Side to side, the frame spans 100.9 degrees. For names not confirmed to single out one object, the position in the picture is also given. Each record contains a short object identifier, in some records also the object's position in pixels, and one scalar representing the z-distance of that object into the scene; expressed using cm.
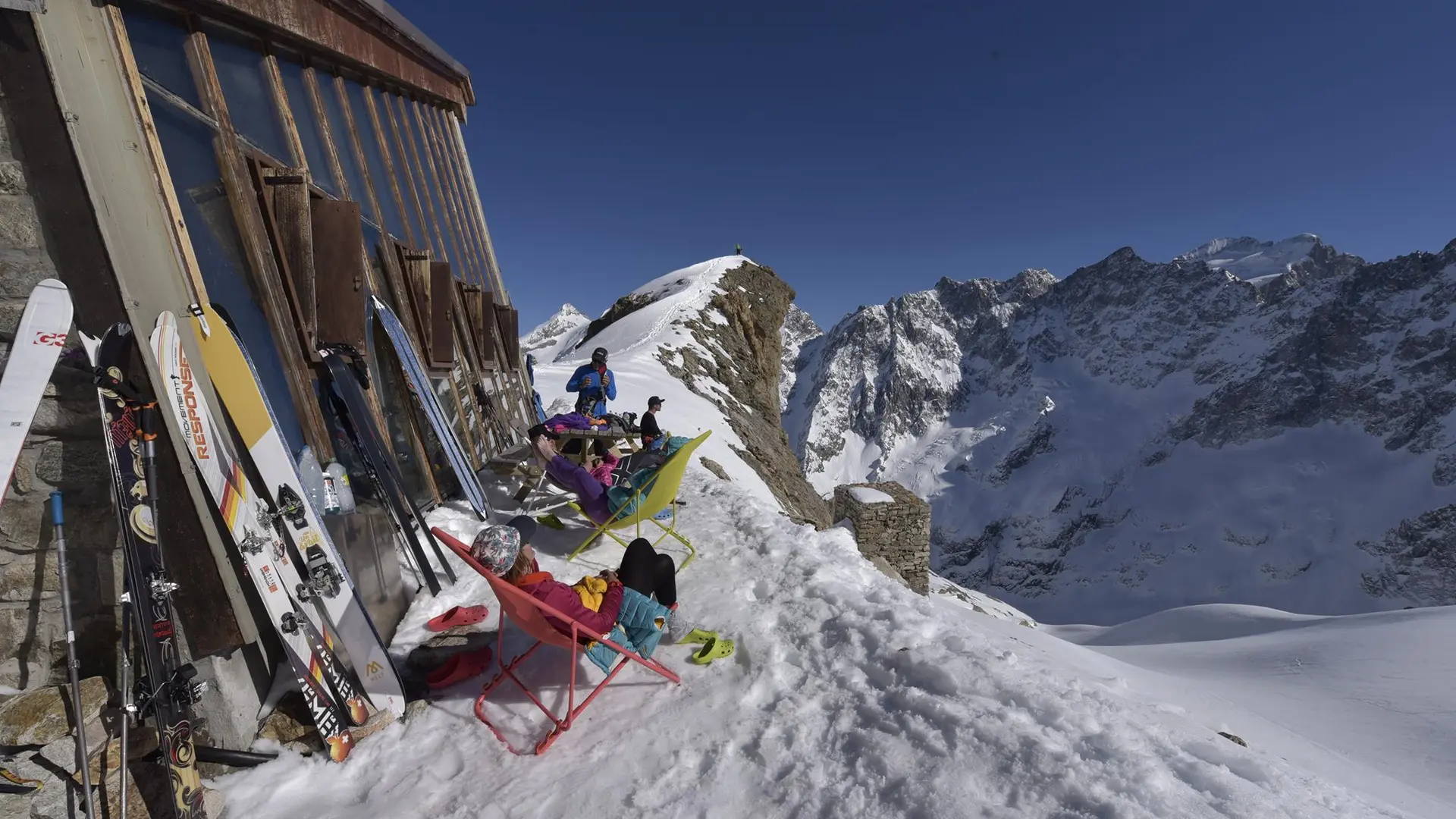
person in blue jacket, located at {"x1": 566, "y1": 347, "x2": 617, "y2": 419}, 949
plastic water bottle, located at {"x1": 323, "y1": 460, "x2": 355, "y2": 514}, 419
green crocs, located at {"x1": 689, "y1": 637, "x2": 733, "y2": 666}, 374
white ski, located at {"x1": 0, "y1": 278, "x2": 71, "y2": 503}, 243
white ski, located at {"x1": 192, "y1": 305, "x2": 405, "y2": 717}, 322
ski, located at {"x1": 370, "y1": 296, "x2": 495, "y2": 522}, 591
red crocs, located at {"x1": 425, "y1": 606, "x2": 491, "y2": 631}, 425
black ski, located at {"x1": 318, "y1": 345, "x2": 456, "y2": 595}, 459
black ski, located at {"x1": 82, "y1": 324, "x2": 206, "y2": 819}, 255
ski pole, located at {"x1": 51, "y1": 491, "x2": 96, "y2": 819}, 229
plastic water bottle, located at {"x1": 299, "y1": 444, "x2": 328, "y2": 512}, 400
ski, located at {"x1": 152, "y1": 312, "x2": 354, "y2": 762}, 287
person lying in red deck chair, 337
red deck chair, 320
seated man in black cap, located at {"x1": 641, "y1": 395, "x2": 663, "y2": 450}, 854
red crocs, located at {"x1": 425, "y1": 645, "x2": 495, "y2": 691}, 371
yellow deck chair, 521
